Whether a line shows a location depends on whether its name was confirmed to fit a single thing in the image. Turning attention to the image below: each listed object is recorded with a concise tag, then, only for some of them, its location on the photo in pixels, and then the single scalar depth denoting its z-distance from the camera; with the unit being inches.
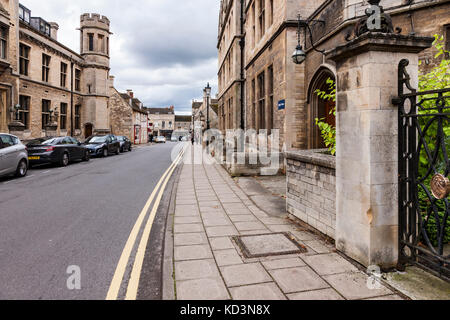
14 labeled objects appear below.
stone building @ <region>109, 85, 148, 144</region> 1625.2
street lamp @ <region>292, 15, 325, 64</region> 365.3
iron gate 122.9
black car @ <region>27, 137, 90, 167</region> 555.5
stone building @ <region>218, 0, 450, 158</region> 309.1
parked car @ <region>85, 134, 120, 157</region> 806.8
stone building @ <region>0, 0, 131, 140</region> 745.6
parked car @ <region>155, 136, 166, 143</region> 2444.6
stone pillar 137.4
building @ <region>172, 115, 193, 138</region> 4109.3
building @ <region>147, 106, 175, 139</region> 3932.1
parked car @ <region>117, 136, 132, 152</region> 1018.1
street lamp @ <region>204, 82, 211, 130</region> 1061.5
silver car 409.7
